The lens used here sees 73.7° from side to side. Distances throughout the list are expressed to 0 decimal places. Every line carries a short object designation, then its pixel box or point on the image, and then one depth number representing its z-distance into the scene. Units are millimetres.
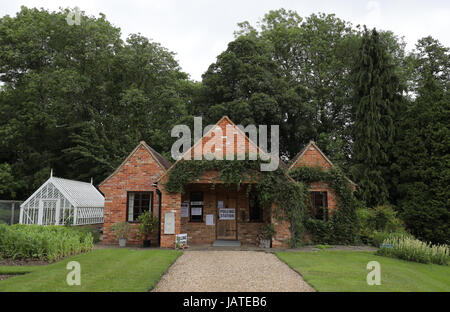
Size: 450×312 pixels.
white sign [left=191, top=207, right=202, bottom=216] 15469
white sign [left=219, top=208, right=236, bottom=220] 15414
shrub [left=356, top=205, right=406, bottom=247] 15653
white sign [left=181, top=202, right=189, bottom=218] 15398
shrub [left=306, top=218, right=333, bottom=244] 15234
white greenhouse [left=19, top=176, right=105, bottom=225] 17672
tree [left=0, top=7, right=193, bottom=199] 25453
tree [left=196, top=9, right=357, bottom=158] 23527
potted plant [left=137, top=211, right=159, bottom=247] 14281
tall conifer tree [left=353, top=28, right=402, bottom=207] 19812
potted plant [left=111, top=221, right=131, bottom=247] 14634
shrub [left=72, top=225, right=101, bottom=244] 15576
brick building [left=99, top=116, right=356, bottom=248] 14156
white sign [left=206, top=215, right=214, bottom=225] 15287
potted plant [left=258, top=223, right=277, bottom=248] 13586
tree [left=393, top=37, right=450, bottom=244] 16219
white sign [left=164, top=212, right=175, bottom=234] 13398
